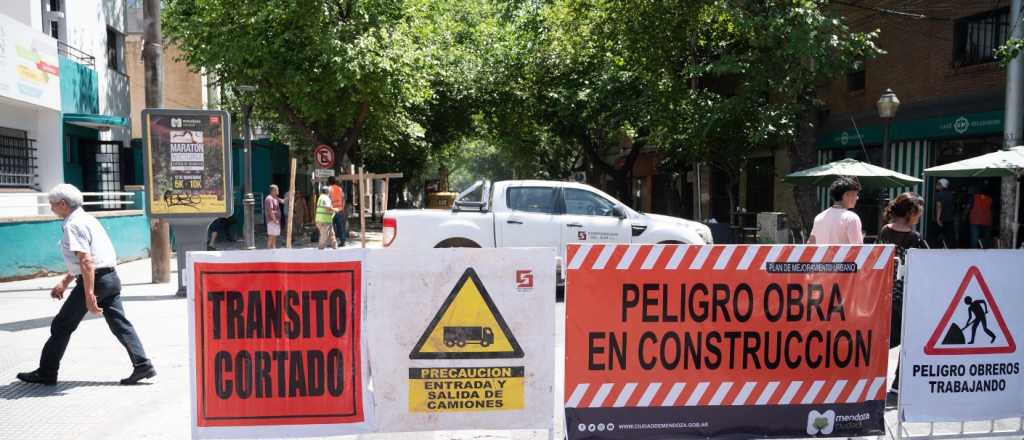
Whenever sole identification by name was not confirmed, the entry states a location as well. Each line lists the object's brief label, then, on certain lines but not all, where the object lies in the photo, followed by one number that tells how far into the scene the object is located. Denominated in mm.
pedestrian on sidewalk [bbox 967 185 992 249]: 14375
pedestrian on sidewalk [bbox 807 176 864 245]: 5918
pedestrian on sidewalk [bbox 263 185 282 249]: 15958
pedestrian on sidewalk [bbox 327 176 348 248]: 17438
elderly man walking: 5359
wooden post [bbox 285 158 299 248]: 12173
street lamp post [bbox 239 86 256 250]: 13914
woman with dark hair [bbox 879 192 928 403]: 5621
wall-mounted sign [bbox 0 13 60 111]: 13391
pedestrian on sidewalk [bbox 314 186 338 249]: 16031
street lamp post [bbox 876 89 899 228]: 14164
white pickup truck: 10297
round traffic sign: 19344
